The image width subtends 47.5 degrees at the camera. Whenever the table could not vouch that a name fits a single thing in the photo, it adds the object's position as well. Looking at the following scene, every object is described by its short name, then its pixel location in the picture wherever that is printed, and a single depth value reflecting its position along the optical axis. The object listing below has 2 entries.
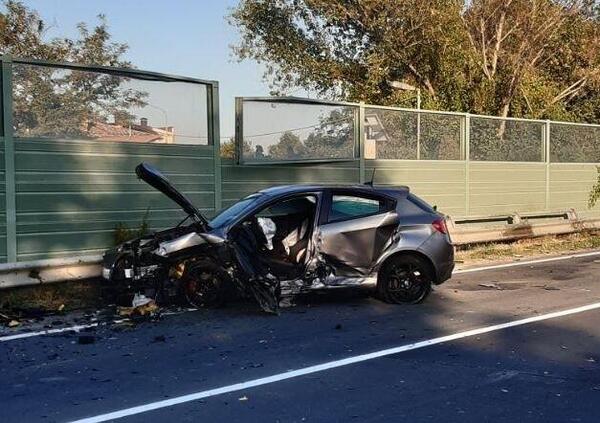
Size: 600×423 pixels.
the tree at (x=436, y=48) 20.73
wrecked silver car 8.02
